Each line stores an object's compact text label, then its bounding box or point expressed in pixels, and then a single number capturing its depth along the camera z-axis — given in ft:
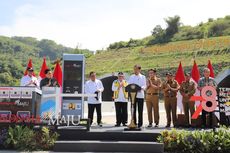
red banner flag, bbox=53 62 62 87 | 39.38
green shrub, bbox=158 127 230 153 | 21.95
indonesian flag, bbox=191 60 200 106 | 40.40
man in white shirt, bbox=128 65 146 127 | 28.53
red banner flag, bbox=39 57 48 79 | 41.19
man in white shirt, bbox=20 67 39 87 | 30.53
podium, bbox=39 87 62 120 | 25.32
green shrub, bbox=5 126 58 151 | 23.48
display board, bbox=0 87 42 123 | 25.52
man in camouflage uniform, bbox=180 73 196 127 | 29.07
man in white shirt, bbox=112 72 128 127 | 29.60
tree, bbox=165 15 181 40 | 175.73
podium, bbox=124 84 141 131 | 26.35
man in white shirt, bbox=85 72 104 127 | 29.91
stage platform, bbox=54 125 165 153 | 23.07
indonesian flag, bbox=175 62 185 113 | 41.29
